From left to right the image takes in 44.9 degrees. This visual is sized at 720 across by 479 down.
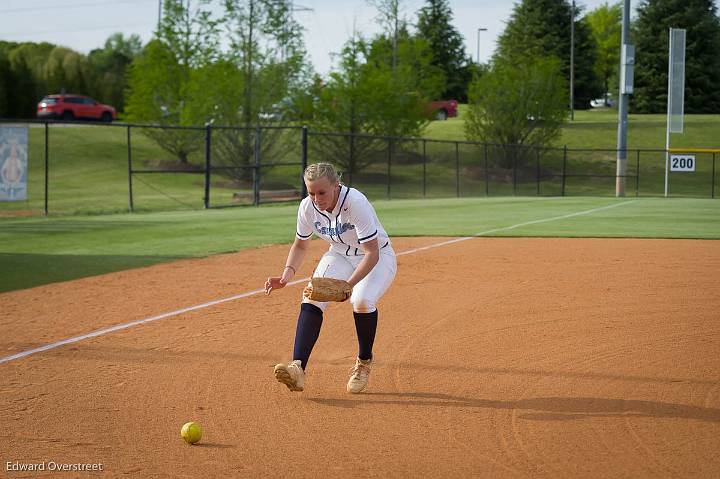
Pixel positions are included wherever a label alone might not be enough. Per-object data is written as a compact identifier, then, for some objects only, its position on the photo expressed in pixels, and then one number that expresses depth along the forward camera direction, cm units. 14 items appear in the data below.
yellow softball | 507
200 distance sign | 3653
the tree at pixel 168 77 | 4625
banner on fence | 2152
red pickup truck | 7712
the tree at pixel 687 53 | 7319
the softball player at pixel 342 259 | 600
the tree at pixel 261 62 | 4175
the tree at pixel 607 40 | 10044
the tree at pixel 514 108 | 5359
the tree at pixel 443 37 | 8688
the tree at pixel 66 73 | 6394
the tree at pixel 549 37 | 8106
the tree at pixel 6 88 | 5331
